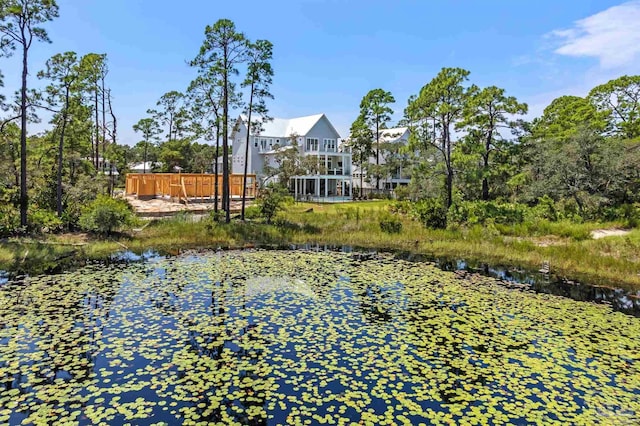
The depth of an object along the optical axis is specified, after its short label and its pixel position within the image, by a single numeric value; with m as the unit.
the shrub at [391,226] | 18.06
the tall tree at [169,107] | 38.22
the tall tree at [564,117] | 31.90
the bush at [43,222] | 14.73
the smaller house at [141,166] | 49.78
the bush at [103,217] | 15.24
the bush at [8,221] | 13.75
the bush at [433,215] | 18.48
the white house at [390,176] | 44.72
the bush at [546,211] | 18.80
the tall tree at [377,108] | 39.03
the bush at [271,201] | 19.28
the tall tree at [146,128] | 47.44
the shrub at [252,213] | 19.91
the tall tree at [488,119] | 25.39
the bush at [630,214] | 17.45
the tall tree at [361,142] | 40.72
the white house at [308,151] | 40.38
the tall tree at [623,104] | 31.77
